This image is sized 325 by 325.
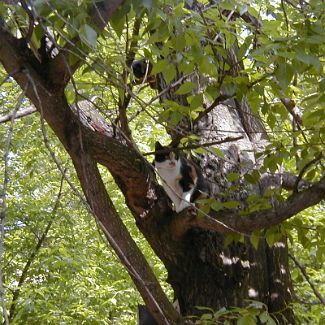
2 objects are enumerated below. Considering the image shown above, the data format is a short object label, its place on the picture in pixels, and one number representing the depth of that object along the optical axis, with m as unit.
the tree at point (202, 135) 4.08
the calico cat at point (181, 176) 7.21
